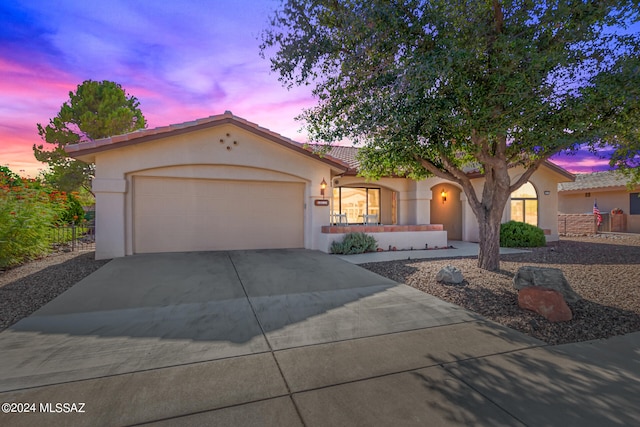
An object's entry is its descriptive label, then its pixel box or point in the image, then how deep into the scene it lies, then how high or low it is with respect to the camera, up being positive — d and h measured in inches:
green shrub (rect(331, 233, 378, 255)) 440.2 -39.2
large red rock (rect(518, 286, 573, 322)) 191.0 -54.1
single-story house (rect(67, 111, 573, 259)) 385.7 +33.5
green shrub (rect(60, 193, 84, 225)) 677.5 +10.5
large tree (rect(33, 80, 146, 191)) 877.8 +258.5
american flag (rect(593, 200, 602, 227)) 778.8 +2.4
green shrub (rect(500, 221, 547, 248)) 530.9 -32.0
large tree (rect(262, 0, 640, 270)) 240.7 +118.4
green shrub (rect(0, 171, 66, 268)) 345.1 -4.0
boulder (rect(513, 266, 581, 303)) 218.2 -45.6
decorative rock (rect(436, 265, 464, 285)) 273.6 -51.3
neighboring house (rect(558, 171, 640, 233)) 828.6 +53.5
